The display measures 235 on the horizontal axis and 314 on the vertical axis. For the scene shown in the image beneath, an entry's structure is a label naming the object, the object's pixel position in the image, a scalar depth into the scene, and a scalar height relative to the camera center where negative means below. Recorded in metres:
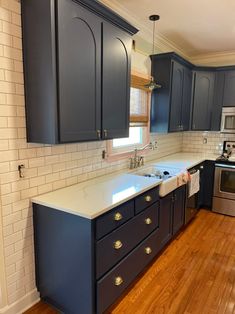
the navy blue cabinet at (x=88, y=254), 1.58 -0.97
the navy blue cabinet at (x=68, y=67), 1.55 +0.41
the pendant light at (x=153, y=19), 2.59 +1.25
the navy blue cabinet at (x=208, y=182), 3.89 -0.94
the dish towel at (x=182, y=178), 2.76 -0.64
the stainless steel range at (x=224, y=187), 3.71 -0.97
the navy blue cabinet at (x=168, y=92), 3.26 +0.48
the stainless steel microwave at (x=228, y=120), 3.88 +0.10
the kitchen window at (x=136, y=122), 2.83 +0.04
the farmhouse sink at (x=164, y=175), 2.44 -0.60
